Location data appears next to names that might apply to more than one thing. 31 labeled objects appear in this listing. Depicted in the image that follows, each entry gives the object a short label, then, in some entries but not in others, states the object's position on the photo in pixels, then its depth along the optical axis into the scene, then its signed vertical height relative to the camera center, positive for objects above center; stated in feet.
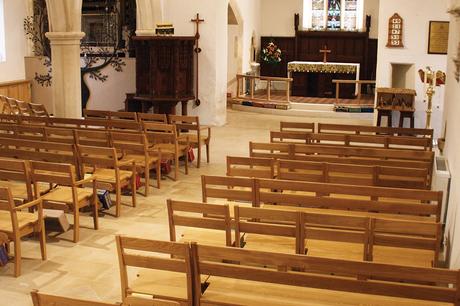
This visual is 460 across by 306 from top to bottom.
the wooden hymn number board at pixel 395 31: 41.42 +1.20
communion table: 57.88 -2.55
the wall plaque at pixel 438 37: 40.68 +0.80
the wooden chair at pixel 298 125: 30.01 -3.78
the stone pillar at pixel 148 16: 45.62 +2.38
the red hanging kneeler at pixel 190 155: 33.06 -5.79
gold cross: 60.80 -0.24
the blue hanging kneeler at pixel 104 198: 23.62 -5.75
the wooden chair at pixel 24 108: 36.25 -3.70
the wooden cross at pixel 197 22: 45.62 +1.93
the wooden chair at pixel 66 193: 19.67 -4.96
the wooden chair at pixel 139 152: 25.32 -4.62
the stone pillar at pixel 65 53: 37.35 -0.33
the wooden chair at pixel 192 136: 31.07 -4.53
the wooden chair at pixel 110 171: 22.54 -4.90
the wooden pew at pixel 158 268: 12.26 -4.48
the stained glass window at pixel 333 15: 63.57 +3.52
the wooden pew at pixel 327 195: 16.02 -4.02
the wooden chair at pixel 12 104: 38.14 -3.56
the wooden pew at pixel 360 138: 26.25 -3.90
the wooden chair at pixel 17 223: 16.92 -5.04
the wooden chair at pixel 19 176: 19.83 -4.20
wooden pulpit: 41.81 -1.43
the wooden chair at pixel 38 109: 36.40 -3.73
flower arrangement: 61.98 -0.56
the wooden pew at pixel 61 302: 9.64 -4.01
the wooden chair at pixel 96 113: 33.16 -3.56
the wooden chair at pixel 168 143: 28.22 -4.60
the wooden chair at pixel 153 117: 31.94 -3.60
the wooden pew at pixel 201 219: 14.85 -4.11
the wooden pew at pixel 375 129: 28.84 -3.78
